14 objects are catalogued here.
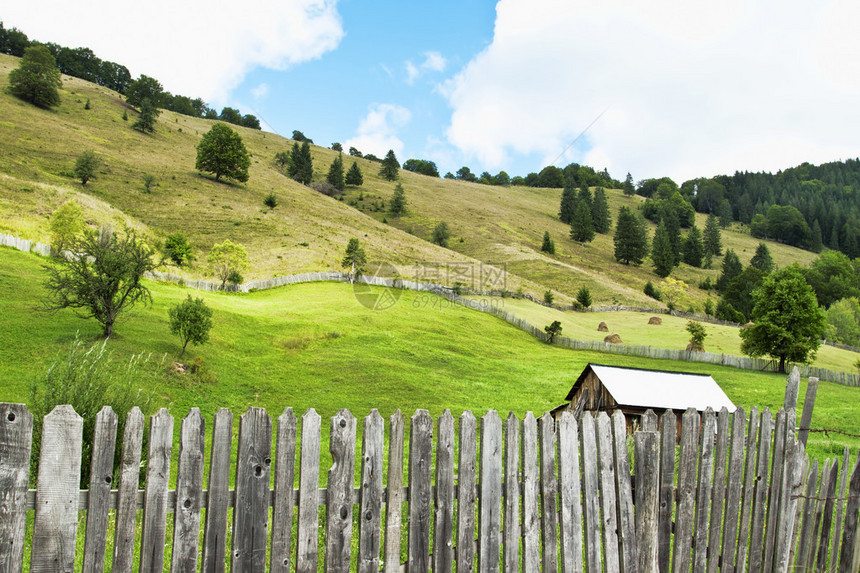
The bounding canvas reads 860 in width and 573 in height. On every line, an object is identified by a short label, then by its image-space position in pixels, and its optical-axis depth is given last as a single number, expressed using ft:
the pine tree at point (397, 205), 396.16
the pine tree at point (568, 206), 491.72
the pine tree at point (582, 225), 419.74
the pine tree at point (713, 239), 463.42
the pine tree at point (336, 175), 438.81
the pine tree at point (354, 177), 456.04
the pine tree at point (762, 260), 408.40
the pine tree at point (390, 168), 507.34
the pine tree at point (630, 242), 395.75
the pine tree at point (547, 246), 368.89
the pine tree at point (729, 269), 376.89
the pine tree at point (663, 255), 383.49
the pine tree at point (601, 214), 476.95
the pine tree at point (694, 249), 432.66
